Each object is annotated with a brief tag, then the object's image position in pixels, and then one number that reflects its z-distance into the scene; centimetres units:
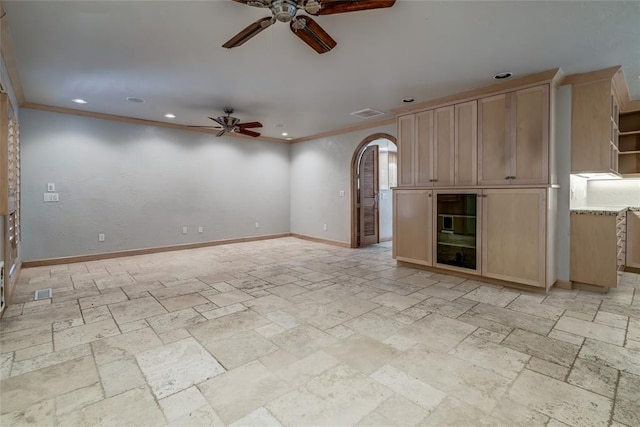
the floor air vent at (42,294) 336
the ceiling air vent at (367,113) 495
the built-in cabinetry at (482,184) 342
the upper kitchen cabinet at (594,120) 331
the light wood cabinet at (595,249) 338
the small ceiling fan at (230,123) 485
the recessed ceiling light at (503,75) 333
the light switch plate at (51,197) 484
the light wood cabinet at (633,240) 426
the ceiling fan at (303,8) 186
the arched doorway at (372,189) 645
